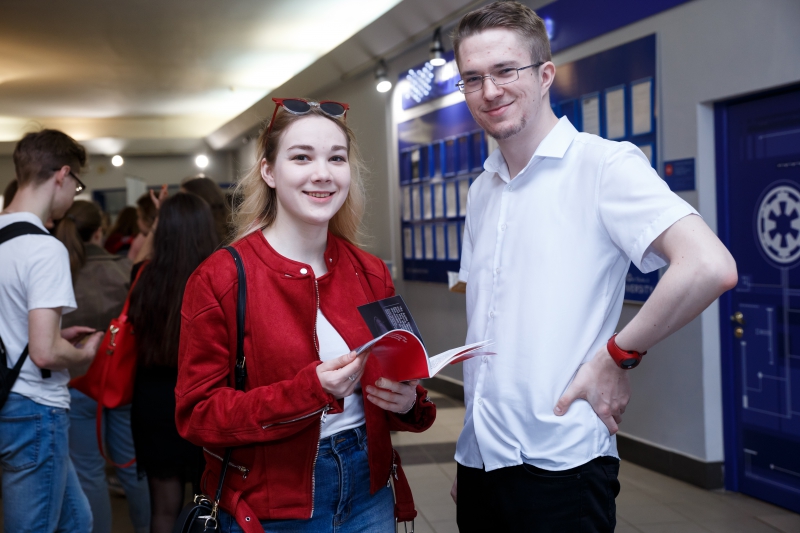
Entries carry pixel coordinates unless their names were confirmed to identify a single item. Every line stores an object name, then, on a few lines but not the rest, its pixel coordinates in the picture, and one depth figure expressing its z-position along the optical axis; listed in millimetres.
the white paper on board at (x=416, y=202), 8094
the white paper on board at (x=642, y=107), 4805
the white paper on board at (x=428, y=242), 7797
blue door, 4082
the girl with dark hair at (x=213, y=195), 3562
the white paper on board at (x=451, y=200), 7328
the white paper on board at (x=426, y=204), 7827
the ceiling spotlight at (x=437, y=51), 6891
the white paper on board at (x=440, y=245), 7500
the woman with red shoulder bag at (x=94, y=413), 3439
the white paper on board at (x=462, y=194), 7109
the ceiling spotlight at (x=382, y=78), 8258
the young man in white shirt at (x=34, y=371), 2455
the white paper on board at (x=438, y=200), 7578
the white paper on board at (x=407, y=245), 8334
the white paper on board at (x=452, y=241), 7285
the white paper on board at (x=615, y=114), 5043
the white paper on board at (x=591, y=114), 5270
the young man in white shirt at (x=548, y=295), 1636
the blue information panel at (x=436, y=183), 7090
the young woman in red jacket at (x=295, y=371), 1534
